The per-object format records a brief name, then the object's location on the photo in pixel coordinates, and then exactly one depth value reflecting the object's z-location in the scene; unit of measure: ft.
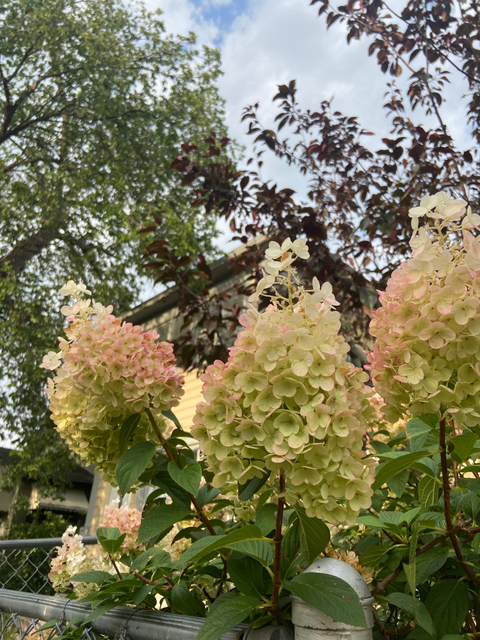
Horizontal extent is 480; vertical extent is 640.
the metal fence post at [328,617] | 2.19
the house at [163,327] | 24.98
